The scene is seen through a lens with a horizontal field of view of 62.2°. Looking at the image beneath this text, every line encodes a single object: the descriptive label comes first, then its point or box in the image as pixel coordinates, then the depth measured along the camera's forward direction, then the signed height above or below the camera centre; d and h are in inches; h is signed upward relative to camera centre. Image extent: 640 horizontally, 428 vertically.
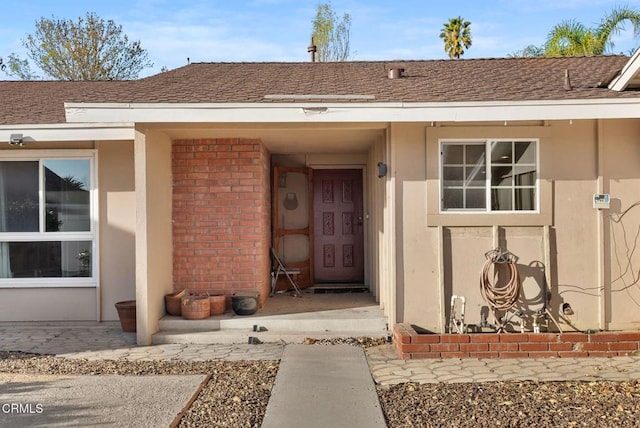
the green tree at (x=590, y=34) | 564.7 +201.4
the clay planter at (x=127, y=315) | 269.7 -47.8
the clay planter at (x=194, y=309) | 263.9 -43.6
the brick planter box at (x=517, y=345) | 222.7 -54.2
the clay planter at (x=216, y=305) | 274.8 -43.6
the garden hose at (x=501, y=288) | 241.0 -31.9
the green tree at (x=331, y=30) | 998.4 +358.6
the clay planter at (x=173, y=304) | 273.0 -42.5
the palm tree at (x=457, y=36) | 980.6 +340.0
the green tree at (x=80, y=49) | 852.6 +285.2
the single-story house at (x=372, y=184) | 241.0 +18.2
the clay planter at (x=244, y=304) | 271.3 -42.8
